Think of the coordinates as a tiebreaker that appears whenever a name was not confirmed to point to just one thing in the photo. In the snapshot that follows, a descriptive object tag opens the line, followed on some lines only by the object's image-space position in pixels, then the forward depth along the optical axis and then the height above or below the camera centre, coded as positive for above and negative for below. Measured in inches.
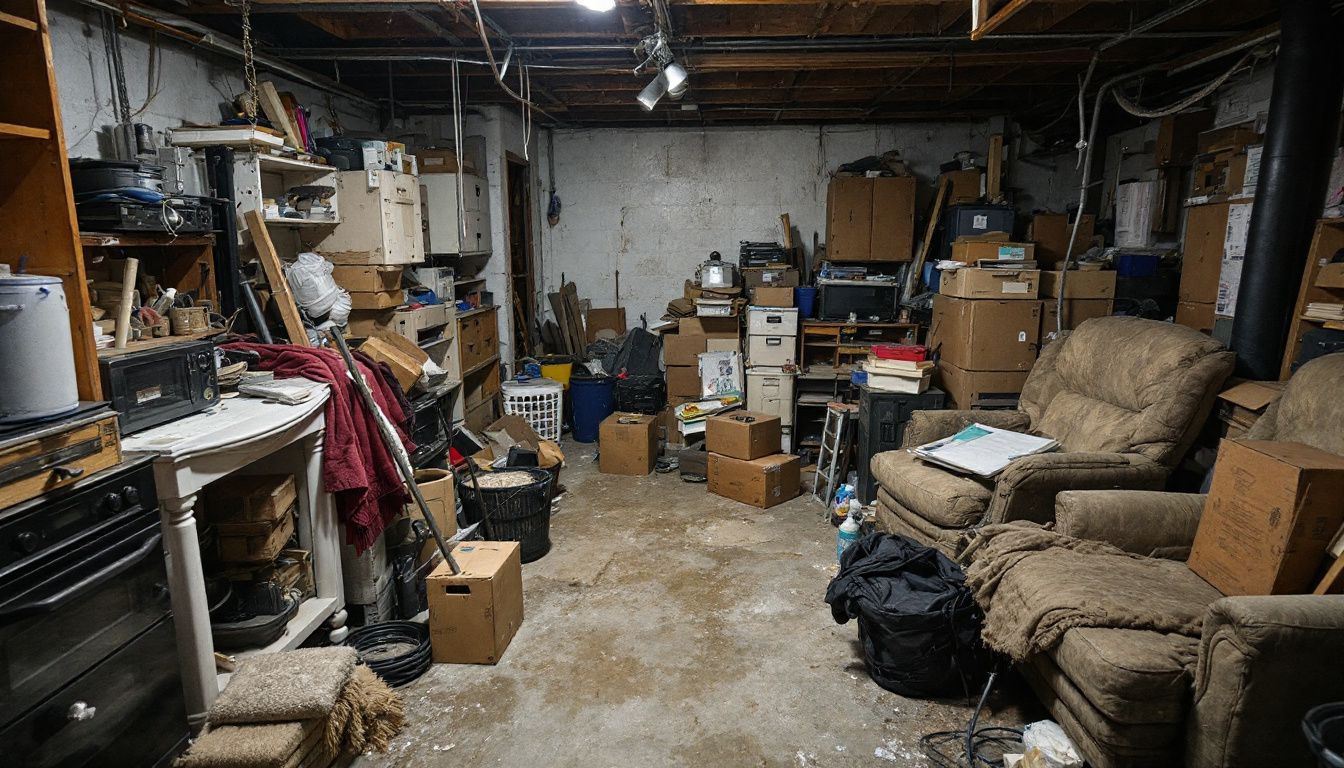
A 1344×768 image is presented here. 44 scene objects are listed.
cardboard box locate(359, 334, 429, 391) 129.9 -18.5
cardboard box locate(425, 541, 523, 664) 102.1 -51.9
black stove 52.9 -31.4
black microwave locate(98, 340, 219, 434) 70.4 -13.4
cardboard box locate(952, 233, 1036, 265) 163.5 +3.6
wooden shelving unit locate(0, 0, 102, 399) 63.2 +7.9
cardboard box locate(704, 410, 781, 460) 174.2 -43.7
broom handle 102.1 -28.8
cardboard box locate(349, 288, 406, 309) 140.9 -7.8
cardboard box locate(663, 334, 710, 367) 219.3 -26.4
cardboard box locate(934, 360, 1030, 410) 160.4 -28.7
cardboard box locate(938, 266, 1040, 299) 158.4 -4.4
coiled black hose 98.3 -57.4
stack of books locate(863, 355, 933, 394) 162.2 -26.3
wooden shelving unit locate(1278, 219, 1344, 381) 109.7 -2.8
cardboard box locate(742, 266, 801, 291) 208.1 -4.1
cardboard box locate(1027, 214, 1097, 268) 201.5 +8.9
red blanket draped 95.4 -27.2
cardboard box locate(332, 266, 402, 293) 140.7 -3.3
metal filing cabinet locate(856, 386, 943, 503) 164.1 -36.7
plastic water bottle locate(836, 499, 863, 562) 134.3 -52.3
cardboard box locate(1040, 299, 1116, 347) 162.1 -11.3
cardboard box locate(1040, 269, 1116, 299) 161.0 -4.5
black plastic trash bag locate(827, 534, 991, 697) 92.1 -48.1
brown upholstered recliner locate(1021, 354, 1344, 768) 64.1 -41.0
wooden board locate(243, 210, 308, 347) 113.0 -3.1
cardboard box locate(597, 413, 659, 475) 193.2 -51.3
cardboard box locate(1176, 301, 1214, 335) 151.1 -11.3
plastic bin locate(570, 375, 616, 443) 220.8 -44.4
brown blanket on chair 76.0 -38.2
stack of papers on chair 116.1 -32.6
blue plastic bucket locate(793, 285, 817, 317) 207.5 -10.3
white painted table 68.9 -21.6
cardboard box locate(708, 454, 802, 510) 169.9 -53.7
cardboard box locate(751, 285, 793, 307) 202.1 -9.5
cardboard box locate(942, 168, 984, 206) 216.2 +24.4
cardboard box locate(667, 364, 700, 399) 221.8 -37.3
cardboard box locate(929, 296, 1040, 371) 158.6 -16.1
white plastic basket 206.2 -42.0
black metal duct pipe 107.7 +13.7
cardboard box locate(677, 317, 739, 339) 221.0 -20.3
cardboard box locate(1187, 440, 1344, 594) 74.7 -28.4
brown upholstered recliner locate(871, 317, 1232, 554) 104.9 -28.3
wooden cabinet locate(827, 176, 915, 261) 214.7 +14.2
